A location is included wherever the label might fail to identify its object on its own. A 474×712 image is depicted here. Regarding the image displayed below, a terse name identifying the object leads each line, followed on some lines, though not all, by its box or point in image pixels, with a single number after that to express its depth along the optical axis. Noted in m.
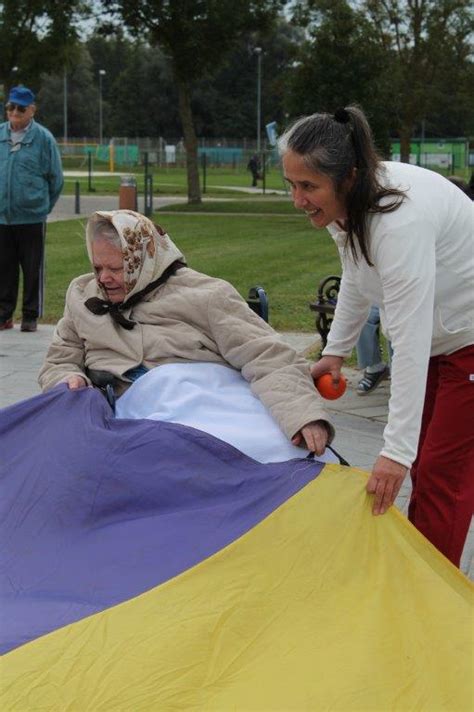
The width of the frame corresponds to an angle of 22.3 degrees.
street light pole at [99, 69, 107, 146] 87.25
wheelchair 4.36
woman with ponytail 3.41
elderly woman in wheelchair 4.01
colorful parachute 3.12
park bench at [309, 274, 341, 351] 8.24
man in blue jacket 10.58
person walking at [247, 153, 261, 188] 47.44
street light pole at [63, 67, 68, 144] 79.12
